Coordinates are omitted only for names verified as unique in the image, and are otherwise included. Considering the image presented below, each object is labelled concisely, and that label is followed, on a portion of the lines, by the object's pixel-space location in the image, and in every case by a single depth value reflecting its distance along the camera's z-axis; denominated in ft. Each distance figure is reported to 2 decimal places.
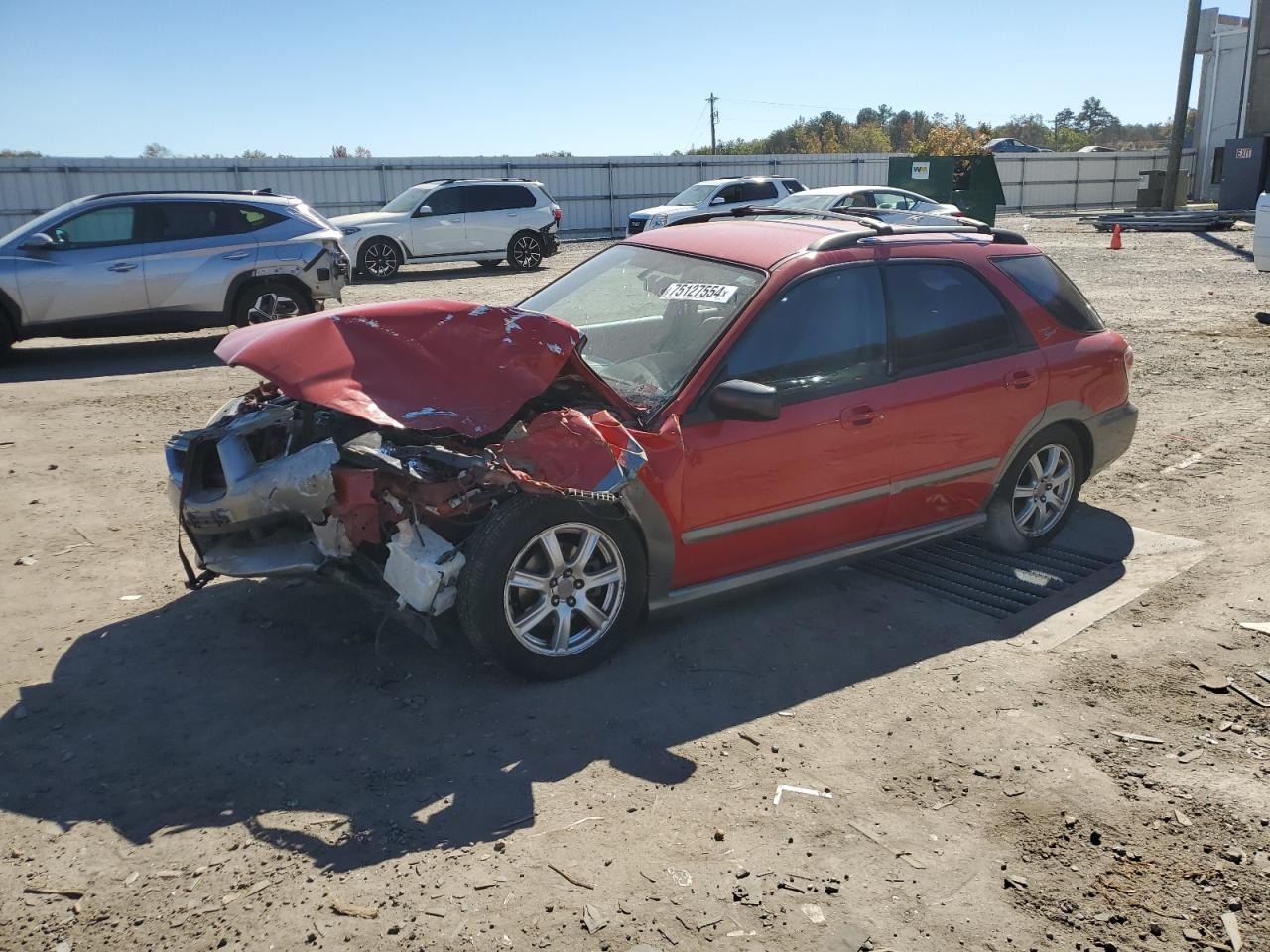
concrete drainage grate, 16.98
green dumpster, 101.30
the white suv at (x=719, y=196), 75.87
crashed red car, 12.99
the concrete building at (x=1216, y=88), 129.29
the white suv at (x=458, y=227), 66.74
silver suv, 36.47
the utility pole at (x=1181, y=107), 99.66
